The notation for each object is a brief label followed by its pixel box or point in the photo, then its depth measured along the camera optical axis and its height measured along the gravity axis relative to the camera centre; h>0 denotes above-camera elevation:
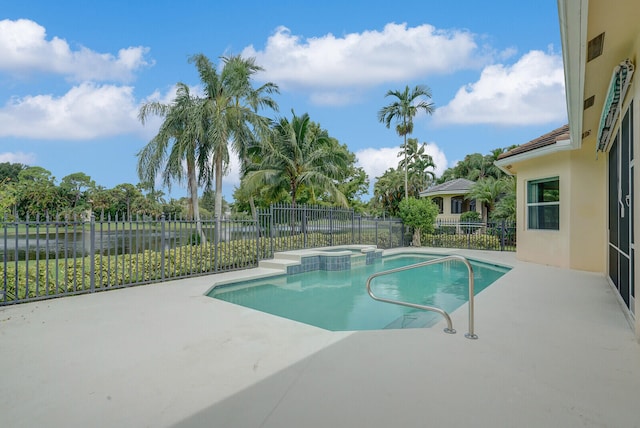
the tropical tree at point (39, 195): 38.44 +2.55
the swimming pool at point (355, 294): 5.66 -1.81
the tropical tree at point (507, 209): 16.20 +0.21
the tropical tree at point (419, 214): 17.56 +0.00
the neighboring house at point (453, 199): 27.77 +1.25
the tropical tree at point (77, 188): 45.31 +4.14
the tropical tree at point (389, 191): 28.58 +2.00
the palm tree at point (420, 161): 35.97 +5.75
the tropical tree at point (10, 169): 60.38 +8.69
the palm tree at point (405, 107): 22.29 +7.20
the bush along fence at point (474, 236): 15.76 -1.12
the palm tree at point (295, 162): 15.14 +2.51
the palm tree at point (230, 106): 13.51 +4.50
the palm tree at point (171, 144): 13.62 +2.95
